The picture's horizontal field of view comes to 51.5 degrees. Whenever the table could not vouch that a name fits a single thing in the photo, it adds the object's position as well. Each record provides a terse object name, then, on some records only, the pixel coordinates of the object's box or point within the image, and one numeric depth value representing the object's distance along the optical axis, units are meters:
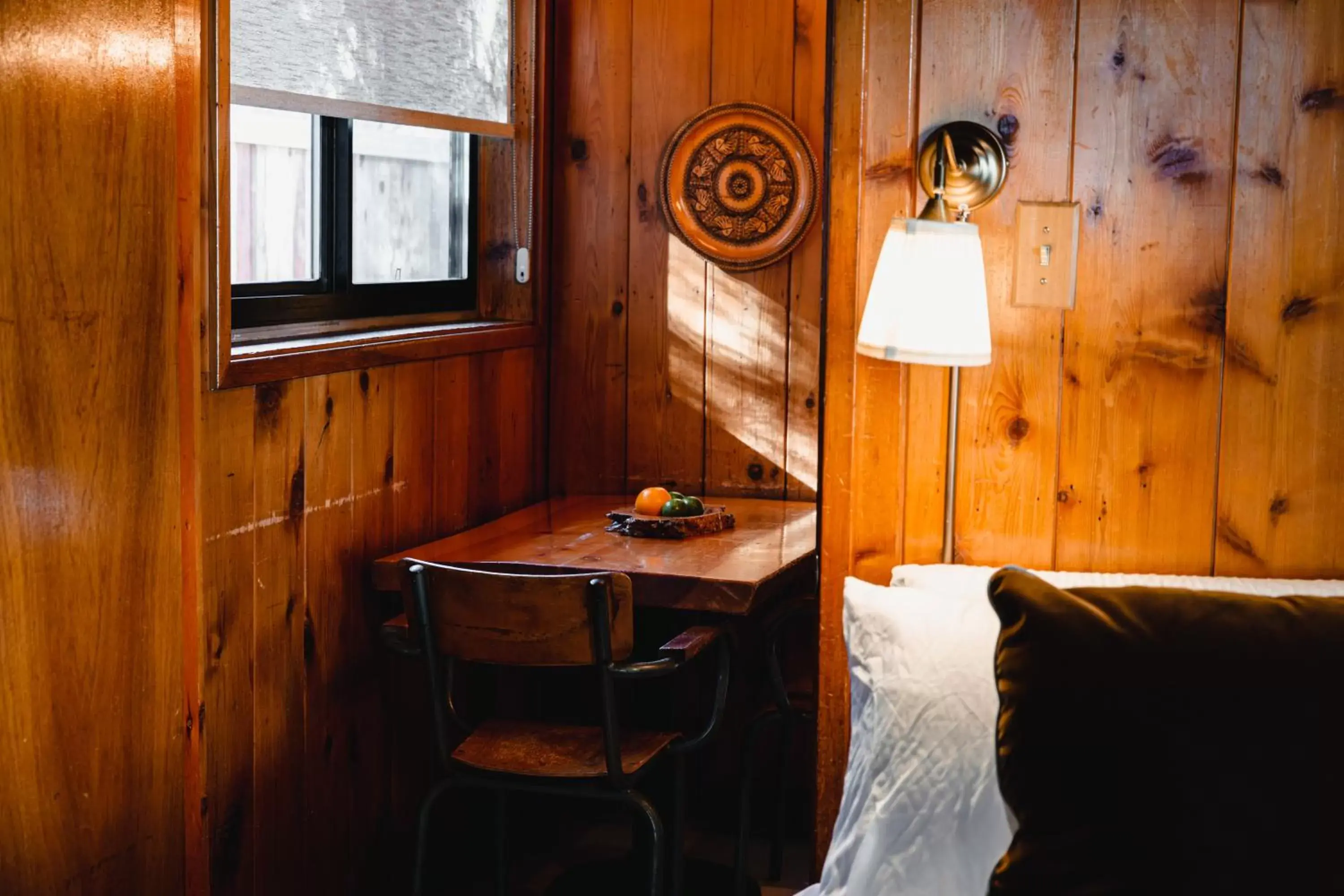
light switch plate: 1.95
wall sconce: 1.79
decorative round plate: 3.43
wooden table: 2.59
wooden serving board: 2.99
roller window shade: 2.56
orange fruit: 3.15
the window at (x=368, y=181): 2.55
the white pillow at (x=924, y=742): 1.65
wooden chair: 2.32
